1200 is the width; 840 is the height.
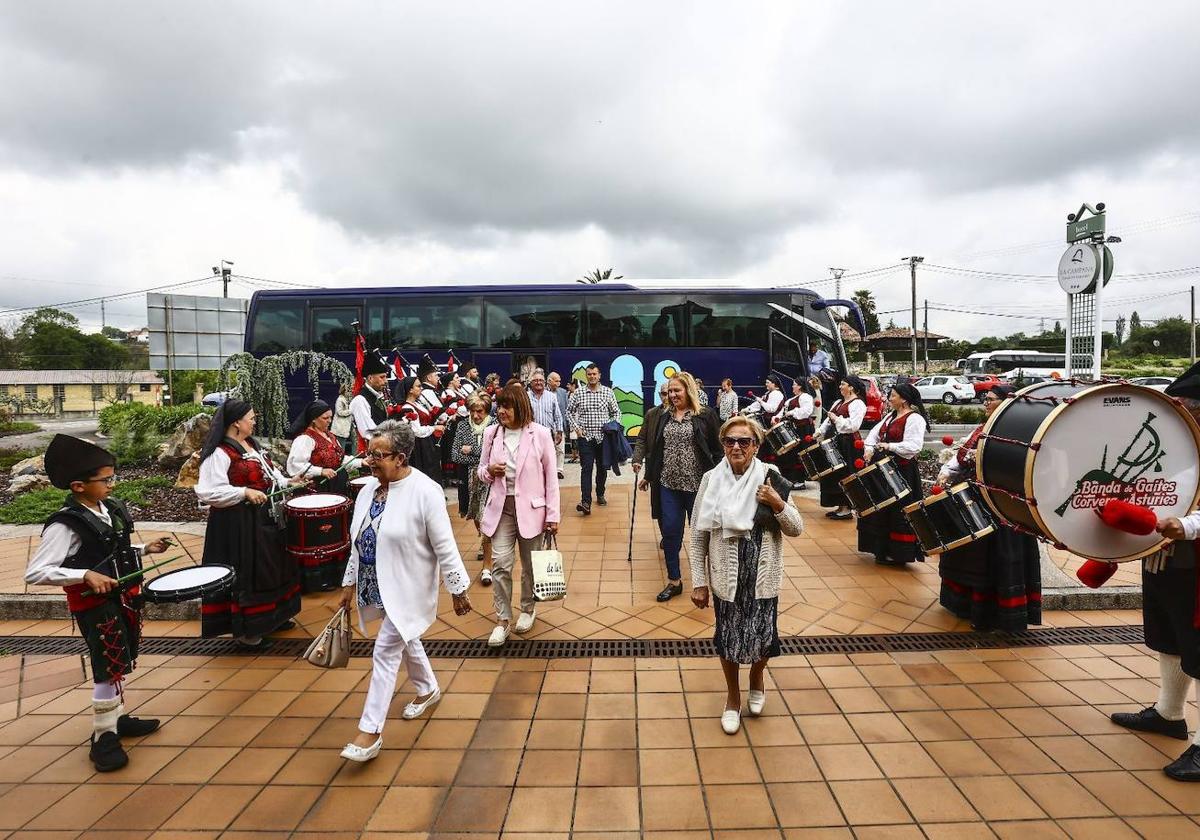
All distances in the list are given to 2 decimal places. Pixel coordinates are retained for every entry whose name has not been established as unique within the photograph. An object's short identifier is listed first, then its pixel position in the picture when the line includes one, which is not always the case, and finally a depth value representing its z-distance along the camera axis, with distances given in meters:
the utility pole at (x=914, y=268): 40.00
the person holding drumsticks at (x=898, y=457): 5.27
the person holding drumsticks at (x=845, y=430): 7.19
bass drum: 2.84
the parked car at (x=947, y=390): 31.95
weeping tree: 10.19
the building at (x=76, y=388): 48.31
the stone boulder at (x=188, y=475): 9.75
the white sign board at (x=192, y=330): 12.12
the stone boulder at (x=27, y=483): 9.98
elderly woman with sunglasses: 3.03
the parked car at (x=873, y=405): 8.04
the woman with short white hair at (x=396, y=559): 3.00
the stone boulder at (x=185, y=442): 11.09
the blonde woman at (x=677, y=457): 4.84
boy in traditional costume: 2.84
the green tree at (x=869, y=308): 56.20
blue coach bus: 12.53
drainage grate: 4.11
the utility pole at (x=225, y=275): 35.04
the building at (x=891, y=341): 60.06
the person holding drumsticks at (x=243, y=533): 3.90
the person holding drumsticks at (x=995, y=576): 4.16
